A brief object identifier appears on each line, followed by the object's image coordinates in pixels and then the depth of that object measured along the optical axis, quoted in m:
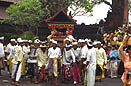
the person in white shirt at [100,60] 8.80
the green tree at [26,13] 17.11
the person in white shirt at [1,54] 9.72
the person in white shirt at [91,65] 6.84
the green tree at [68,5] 19.12
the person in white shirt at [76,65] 8.78
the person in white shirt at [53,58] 8.37
